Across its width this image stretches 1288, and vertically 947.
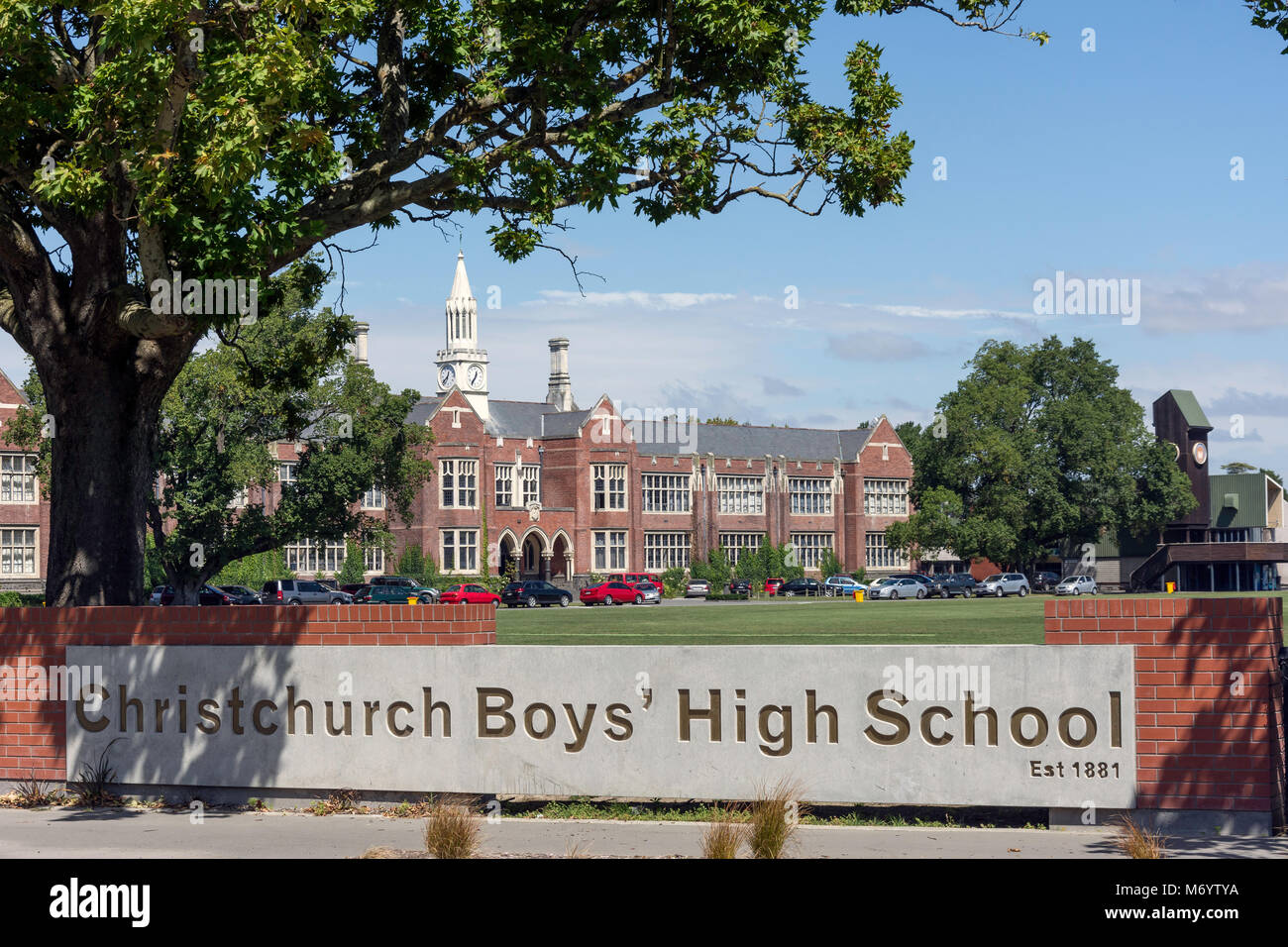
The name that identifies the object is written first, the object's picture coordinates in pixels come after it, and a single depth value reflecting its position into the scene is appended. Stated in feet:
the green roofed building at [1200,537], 299.58
